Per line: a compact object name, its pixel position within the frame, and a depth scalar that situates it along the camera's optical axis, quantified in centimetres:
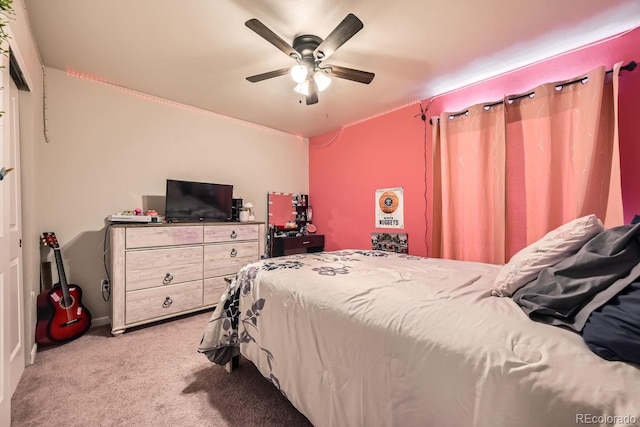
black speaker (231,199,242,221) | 345
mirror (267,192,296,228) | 398
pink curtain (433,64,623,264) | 189
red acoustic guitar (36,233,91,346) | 208
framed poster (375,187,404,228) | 326
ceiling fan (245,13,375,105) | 161
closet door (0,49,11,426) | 119
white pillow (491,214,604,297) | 110
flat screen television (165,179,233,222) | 282
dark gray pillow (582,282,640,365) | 62
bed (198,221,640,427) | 61
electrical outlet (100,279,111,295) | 260
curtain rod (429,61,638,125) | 180
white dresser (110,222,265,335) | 230
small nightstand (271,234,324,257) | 381
